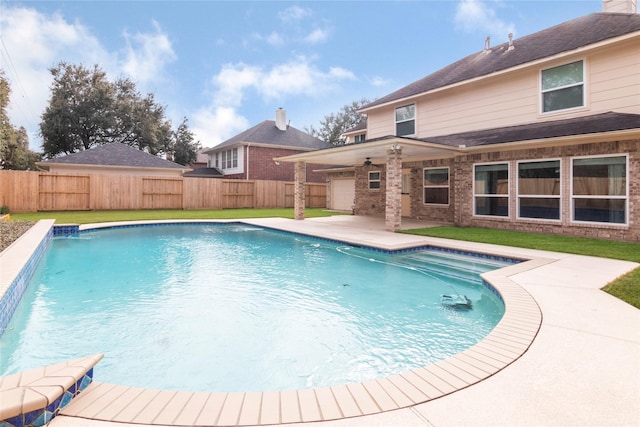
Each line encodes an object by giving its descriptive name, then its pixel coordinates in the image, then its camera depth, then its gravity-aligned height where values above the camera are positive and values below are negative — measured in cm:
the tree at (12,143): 2028 +496
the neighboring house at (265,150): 2503 +446
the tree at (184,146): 3459 +626
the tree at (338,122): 4330 +1110
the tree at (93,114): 2864 +801
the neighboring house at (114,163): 1961 +268
